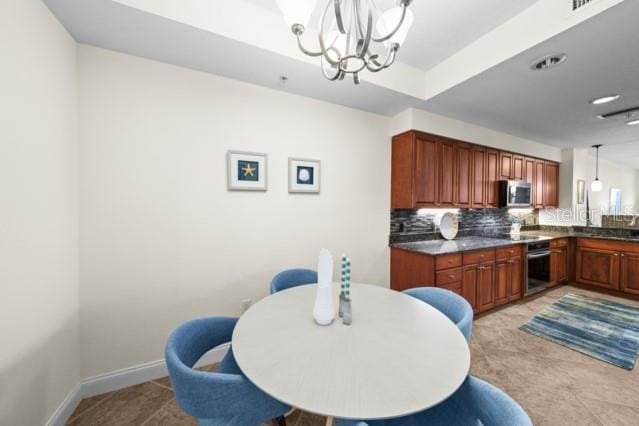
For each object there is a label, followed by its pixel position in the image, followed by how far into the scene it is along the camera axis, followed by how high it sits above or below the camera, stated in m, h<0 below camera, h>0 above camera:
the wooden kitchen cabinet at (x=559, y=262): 3.88 -0.87
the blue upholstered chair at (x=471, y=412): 0.78 -0.75
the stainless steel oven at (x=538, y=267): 3.51 -0.89
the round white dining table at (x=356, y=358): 0.76 -0.60
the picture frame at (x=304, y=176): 2.46 +0.35
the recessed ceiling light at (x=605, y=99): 2.50 +1.18
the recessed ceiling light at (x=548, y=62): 1.85 +1.19
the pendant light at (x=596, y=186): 4.59 +0.46
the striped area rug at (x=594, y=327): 2.30 -1.35
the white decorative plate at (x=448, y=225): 3.49 -0.23
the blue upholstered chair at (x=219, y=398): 0.92 -0.74
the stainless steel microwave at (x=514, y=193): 3.56 +0.25
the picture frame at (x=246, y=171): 2.18 +0.36
